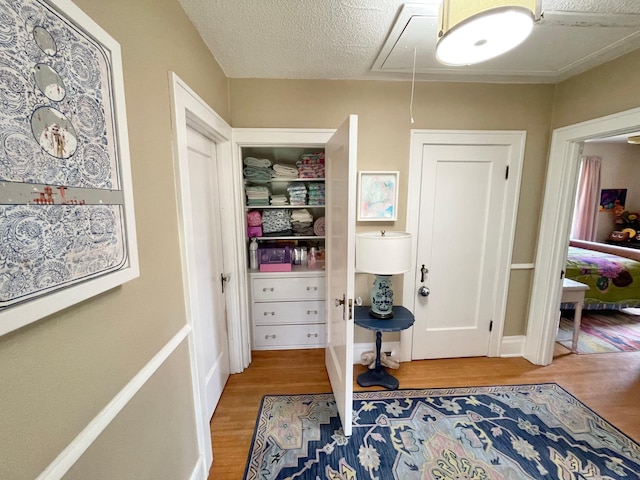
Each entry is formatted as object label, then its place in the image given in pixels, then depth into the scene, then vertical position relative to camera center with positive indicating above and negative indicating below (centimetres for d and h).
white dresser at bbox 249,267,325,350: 235 -97
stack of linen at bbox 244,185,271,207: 233 +8
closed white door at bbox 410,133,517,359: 210 -32
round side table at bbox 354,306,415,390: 187 -87
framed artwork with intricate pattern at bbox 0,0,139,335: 49 +10
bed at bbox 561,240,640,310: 306 -87
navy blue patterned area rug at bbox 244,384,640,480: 139 -142
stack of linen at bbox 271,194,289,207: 240 +4
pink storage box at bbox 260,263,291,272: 236 -57
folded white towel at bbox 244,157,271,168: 228 +38
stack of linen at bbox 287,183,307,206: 242 +10
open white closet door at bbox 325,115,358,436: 136 -31
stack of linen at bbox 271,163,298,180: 235 +30
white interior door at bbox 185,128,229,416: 136 -41
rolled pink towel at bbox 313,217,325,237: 248 -21
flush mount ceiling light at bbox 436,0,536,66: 75 +58
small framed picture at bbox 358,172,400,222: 206 +8
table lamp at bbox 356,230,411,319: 170 -32
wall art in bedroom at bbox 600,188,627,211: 514 +23
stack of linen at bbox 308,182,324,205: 243 +11
